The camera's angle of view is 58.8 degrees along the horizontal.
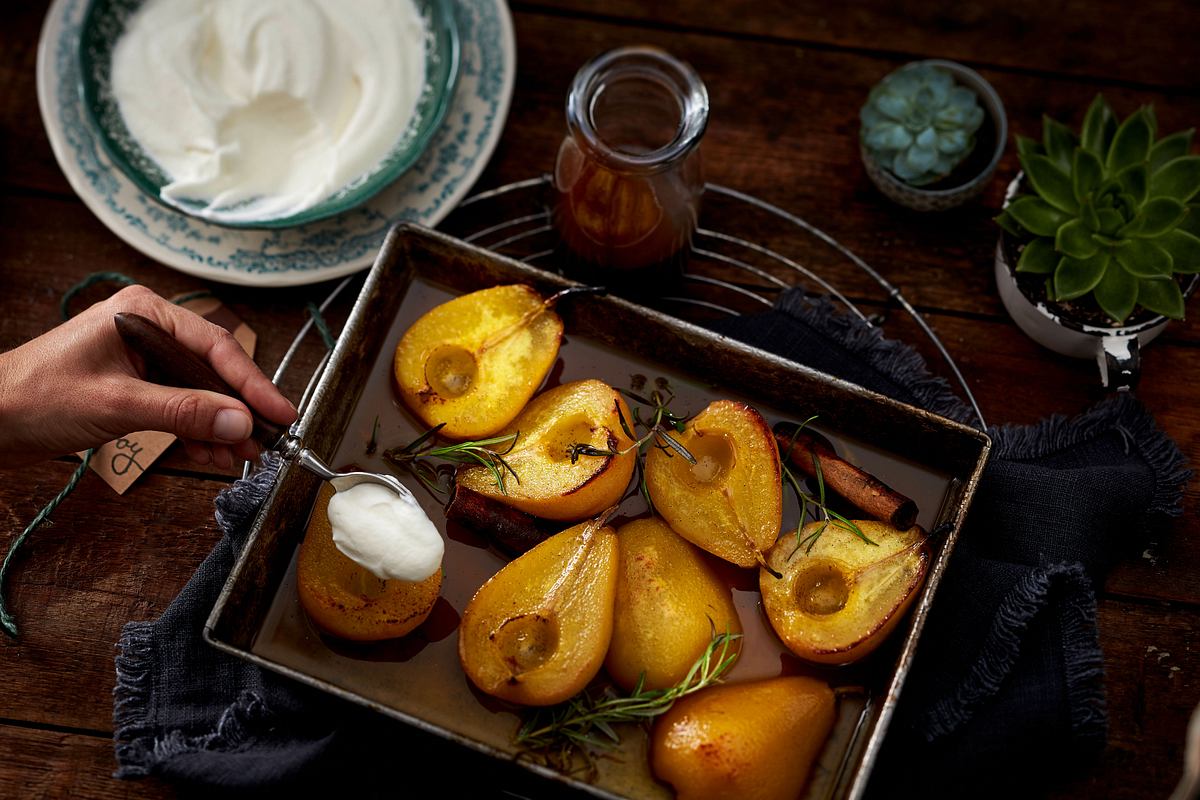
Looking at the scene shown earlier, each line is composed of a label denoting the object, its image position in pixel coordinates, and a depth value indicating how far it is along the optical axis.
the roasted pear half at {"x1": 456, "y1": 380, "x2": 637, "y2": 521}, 1.17
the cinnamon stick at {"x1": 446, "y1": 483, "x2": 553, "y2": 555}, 1.19
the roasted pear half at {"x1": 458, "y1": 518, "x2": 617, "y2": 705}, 1.11
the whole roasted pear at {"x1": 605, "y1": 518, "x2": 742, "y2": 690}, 1.15
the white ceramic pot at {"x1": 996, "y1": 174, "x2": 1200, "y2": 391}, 1.32
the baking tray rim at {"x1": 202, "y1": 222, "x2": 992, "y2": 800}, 1.09
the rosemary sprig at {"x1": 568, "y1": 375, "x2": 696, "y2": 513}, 1.18
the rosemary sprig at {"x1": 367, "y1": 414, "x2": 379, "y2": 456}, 1.26
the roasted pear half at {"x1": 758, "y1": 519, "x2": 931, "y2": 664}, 1.14
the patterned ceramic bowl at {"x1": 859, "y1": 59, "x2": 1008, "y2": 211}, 1.42
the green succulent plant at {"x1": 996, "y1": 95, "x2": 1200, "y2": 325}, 1.27
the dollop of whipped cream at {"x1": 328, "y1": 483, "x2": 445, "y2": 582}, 1.11
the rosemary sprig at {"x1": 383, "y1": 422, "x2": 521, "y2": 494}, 1.20
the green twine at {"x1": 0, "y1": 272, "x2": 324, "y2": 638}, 1.32
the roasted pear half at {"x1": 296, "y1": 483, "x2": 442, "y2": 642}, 1.14
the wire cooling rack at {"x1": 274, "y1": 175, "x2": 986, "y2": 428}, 1.46
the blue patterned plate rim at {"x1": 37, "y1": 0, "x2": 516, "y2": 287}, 1.43
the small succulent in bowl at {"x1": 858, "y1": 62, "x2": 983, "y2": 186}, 1.40
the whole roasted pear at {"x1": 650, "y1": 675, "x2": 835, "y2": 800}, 1.09
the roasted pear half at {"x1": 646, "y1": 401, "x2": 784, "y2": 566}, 1.18
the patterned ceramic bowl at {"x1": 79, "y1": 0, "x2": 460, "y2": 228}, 1.38
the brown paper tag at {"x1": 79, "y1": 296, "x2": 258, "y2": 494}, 1.37
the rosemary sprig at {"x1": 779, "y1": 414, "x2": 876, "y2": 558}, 1.19
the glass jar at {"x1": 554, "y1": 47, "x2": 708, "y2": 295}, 1.23
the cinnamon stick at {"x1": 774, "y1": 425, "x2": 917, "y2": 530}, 1.19
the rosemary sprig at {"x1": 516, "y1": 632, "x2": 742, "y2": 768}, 1.12
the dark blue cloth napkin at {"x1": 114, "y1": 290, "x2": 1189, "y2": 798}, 1.19
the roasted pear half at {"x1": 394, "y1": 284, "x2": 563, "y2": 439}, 1.23
